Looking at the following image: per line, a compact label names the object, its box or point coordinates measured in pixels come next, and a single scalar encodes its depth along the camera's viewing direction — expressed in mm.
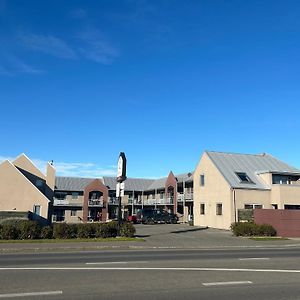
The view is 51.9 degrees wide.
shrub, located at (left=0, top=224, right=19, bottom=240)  17996
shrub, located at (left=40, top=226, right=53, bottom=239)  18585
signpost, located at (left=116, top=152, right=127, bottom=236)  20833
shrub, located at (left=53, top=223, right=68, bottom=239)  18785
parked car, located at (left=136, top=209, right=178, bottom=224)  40136
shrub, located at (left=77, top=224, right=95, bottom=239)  19338
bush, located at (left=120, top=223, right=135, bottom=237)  20241
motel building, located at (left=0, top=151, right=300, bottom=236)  28248
